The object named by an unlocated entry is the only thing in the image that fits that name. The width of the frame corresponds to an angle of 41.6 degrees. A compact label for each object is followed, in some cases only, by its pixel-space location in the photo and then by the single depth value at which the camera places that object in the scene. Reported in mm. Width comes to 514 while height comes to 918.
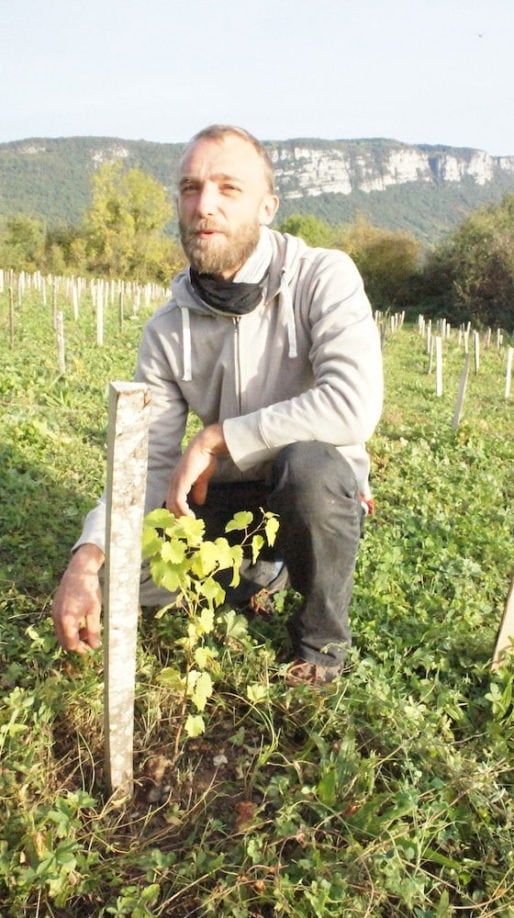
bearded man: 2078
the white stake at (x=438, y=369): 10555
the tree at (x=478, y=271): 35594
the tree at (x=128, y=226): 51500
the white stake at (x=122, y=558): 1410
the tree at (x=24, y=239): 51559
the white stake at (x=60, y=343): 8156
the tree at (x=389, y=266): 42594
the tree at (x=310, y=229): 64125
